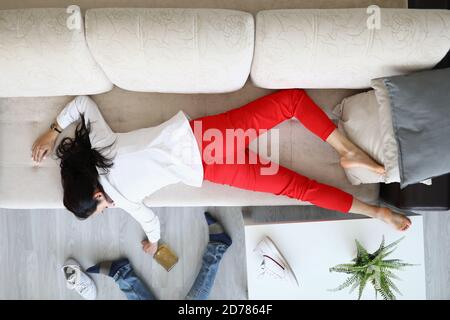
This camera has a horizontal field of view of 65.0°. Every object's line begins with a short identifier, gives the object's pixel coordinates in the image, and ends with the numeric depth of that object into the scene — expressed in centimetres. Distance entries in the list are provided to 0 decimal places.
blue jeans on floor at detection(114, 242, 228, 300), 172
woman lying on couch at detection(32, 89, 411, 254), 131
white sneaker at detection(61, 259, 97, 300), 173
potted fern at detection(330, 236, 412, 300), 135
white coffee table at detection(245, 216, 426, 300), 143
